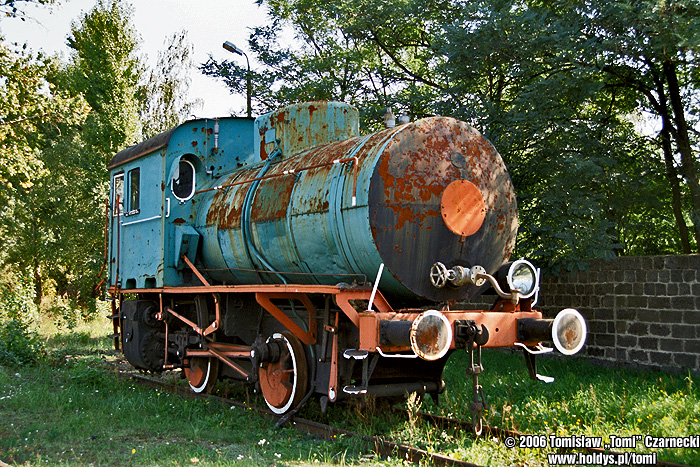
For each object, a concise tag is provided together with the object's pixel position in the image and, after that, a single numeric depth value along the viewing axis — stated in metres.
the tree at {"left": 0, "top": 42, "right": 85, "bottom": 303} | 15.27
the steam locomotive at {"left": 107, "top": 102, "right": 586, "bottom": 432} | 5.39
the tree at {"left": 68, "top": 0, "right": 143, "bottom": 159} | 20.52
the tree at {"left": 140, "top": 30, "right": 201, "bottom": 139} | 25.84
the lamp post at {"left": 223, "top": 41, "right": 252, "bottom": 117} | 12.65
